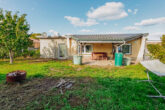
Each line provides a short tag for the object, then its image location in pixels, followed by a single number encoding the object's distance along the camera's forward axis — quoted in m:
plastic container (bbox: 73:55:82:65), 7.68
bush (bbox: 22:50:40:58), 12.18
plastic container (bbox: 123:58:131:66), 7.30
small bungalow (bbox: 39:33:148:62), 10.07
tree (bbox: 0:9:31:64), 7.64
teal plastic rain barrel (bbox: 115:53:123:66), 7.04
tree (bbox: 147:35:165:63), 4.80
